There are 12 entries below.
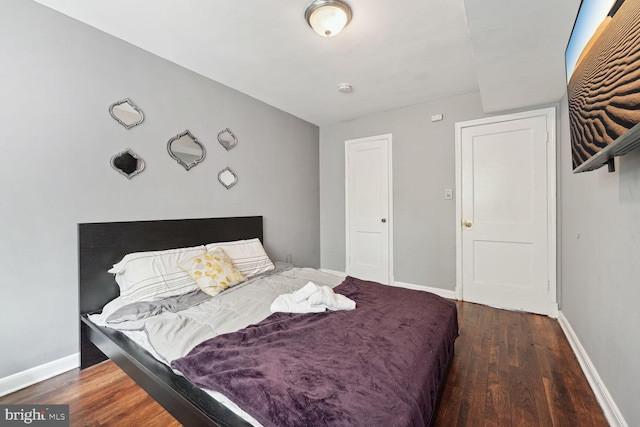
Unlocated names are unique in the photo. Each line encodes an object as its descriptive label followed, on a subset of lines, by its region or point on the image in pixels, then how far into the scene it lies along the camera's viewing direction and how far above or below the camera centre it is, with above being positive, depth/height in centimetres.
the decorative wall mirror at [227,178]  295 +40
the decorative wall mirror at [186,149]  253 +62
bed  101 -66
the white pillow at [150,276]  199 -49
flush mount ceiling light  176 +134
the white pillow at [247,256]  268 -44
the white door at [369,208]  380 +8
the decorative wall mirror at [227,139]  294 +83
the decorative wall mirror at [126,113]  214 +82
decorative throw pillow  219 -50
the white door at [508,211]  279 +2
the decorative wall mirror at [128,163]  216 +42
